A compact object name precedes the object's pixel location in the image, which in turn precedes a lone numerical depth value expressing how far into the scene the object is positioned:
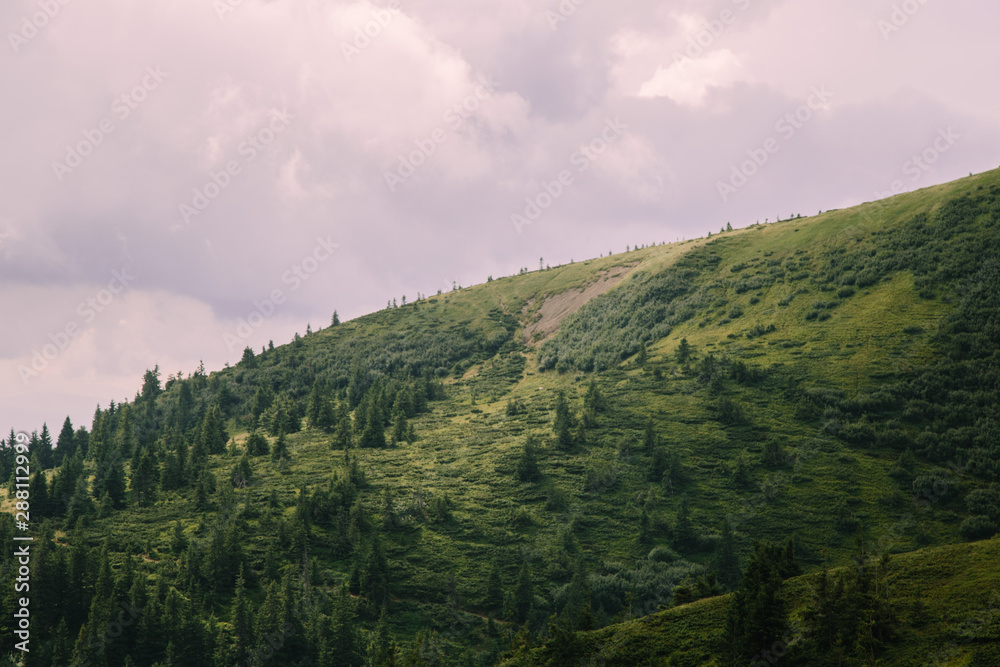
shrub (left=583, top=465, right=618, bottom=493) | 101.31
